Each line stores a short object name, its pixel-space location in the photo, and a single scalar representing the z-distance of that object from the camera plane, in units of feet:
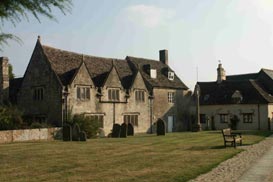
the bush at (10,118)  109.42
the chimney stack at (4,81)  134.82
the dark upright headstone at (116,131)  128.47
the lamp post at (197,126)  160.86
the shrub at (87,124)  121.39
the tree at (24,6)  37.35
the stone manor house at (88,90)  127.54
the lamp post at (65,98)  124.12
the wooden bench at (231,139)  84.79
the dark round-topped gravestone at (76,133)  110.83
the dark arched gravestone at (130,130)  137.59
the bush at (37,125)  115.97
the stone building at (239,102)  171.83
